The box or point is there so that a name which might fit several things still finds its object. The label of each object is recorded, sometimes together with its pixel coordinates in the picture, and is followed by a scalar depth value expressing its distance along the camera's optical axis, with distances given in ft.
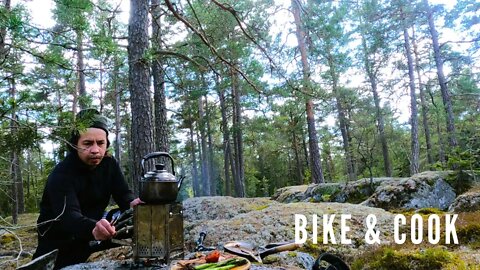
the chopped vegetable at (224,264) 6.69
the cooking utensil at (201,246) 9.59
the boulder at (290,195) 30.50
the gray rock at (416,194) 20.67
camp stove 7.59
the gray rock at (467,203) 17.09
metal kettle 7.65
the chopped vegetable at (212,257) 7.19
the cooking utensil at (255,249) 8.44
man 7.92
